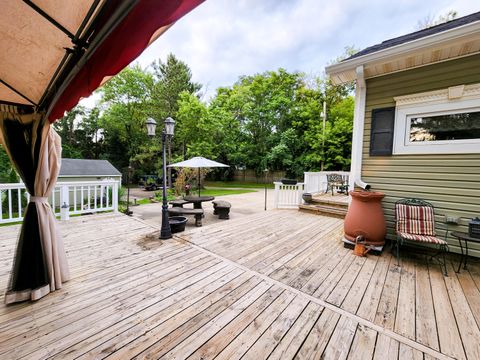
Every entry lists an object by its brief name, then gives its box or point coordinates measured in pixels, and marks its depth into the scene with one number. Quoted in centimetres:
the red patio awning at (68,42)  71
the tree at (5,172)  832
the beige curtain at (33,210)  204
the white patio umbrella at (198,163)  629
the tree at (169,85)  1542
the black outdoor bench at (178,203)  589
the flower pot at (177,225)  423
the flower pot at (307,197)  643
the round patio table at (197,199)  606
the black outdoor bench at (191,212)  484
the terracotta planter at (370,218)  333
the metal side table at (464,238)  271
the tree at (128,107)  1623
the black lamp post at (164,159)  392
